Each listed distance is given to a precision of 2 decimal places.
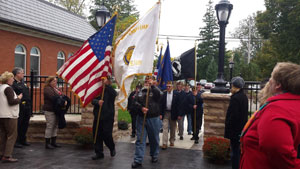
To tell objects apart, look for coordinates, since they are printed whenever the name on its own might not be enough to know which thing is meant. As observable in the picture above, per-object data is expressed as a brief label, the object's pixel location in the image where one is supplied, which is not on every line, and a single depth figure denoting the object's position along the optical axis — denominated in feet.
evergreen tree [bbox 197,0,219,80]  190.29
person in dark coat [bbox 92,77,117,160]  19.69
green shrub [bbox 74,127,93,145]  22.95
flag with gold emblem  17.97
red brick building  44.11
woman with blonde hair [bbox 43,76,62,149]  22.52
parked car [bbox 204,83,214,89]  151.04
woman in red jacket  6.22
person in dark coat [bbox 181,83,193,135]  27.43
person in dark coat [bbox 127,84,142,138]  28.60
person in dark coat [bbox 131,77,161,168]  18.53
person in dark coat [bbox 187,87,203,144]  28.17
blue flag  21.88
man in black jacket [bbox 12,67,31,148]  21.19
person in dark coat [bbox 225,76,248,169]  16.31
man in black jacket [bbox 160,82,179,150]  24.20
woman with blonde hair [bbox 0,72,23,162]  18.35
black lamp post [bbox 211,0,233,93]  23.32
